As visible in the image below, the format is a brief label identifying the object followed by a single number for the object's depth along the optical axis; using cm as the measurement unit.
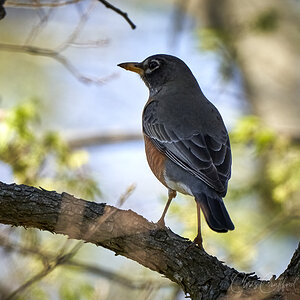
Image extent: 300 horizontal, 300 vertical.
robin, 1080
